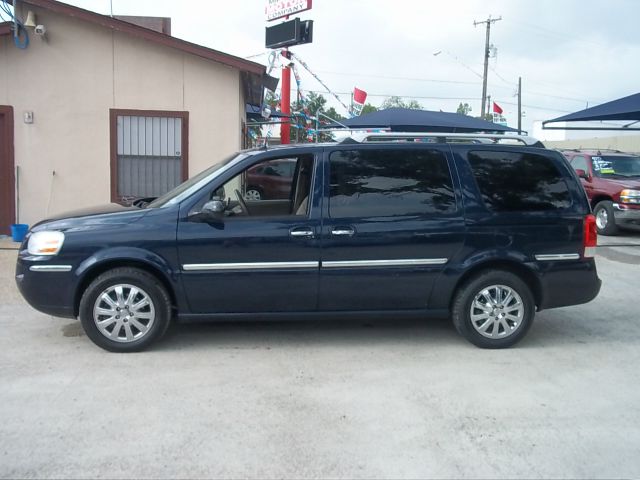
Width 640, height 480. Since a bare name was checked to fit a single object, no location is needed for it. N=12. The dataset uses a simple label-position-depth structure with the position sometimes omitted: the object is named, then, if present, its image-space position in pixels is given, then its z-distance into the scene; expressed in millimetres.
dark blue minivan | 5113
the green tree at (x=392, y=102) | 67912
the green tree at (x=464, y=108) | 73062
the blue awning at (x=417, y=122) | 14273
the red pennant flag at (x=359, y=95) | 21359
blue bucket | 9898
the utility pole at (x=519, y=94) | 42697
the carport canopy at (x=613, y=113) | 14454
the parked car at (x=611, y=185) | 12422
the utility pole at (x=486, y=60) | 40375
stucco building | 10273
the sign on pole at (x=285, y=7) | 17469
